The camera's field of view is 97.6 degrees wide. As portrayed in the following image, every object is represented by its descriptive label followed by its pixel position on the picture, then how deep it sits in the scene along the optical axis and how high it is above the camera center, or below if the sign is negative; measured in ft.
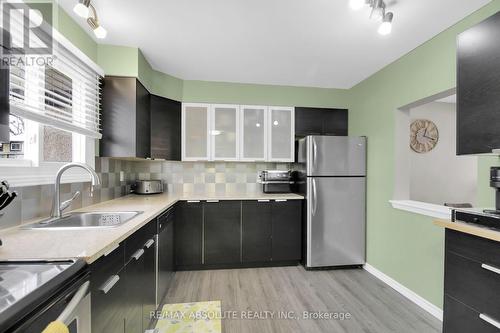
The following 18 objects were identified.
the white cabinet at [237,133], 9.68 +1.48
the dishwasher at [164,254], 6.18 -2.80
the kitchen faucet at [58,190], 4.69 -0.58
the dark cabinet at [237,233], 8.72 -2.79
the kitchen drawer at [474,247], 3.81 -1.52
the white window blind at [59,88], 4.21 +1.82
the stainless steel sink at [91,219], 4.88 -1.36
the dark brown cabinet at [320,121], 10.28 +2.14
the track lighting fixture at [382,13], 4.92 +3.59
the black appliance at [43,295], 1.94 -1.30
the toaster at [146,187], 9.12 -0.94
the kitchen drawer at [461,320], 3.95 -2.94
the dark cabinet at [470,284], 3.84 -2.24
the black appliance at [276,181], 9.84 -0.69
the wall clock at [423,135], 11.95 +1.75
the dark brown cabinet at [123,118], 6.97 +1.51
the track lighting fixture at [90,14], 4.20 +3.06
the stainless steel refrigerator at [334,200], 8.91 -1.39
